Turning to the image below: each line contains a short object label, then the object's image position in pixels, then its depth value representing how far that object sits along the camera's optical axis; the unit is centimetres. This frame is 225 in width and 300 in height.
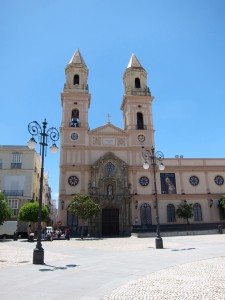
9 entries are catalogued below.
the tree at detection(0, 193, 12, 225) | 3000
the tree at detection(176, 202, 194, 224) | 3719
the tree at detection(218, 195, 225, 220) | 3828
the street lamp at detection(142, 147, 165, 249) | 1748
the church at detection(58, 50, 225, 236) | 3700
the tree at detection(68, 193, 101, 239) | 3095
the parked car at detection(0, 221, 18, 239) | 3430
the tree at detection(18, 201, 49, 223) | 3169
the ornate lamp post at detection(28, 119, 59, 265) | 1101
